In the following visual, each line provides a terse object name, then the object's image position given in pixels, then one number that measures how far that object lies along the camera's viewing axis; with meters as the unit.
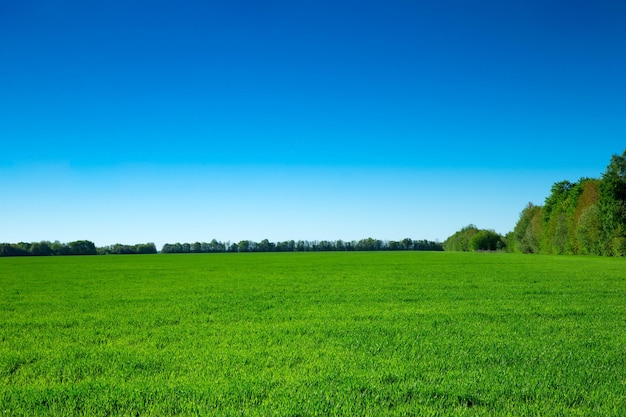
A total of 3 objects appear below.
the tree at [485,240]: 150.50
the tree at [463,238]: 172.75
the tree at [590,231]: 67.38
